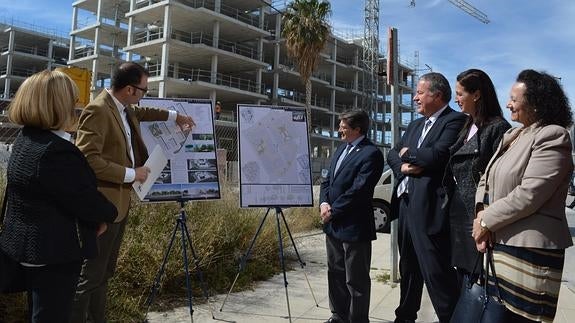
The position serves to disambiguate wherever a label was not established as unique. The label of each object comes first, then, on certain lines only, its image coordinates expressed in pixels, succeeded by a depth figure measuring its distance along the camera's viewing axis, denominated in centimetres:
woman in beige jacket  254
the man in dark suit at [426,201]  361
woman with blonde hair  238
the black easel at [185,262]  434
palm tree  3319
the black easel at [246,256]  482
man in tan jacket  321
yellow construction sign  905
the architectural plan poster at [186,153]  448
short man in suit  399
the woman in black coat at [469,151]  326
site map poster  494
